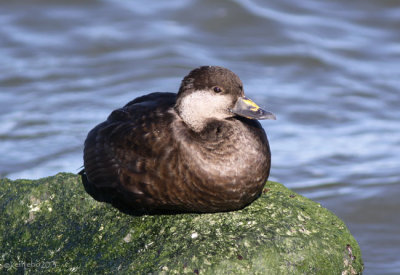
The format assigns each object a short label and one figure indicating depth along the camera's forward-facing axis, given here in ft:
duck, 24.13
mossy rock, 22.74
